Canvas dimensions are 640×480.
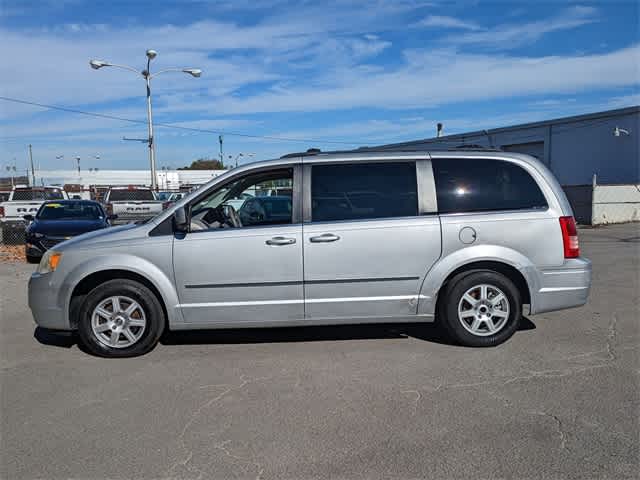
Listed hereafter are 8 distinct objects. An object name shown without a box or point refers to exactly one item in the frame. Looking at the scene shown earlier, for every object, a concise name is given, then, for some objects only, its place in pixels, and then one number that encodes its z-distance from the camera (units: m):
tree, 107.09
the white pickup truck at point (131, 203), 18.73
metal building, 19.88
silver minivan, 4.96
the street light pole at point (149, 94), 21.95
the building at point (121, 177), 58.78
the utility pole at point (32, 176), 63.08
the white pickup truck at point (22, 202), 15.29
